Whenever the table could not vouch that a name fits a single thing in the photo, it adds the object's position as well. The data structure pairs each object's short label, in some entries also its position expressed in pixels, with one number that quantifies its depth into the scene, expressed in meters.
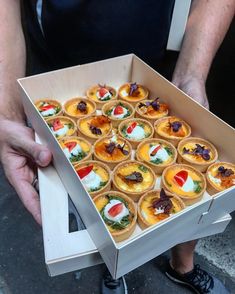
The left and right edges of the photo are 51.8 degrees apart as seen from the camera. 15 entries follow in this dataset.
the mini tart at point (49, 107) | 0.35
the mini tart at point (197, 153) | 0.31
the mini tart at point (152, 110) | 0.35
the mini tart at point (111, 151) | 0.31
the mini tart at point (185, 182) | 0.28
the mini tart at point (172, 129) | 0.33
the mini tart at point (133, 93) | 0.37
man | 0.31
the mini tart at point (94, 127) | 0.33
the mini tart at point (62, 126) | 0.33
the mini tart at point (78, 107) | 0.35
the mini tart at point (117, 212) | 0.25
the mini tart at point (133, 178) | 0.28
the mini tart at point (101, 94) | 0.37
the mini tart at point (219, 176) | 0.29
